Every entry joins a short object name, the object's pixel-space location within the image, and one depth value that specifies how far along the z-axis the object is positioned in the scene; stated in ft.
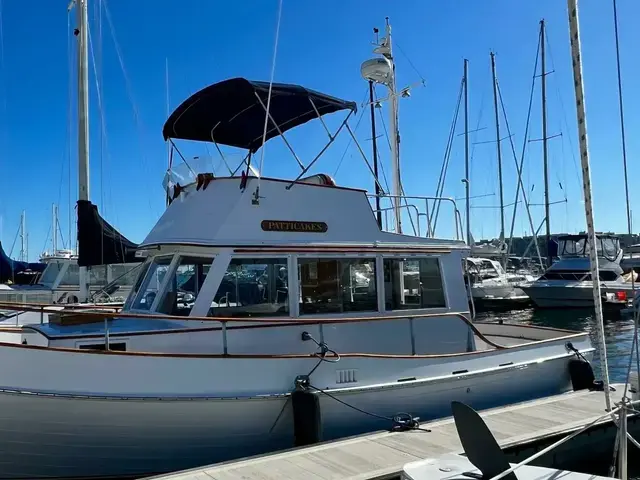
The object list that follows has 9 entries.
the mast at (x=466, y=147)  103.73
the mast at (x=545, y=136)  101.40
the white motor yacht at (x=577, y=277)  79.82
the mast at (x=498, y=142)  107.34
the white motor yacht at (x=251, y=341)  17.92
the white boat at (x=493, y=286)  88.28
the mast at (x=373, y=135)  47.32
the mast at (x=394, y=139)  32.09
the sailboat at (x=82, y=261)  31.76
